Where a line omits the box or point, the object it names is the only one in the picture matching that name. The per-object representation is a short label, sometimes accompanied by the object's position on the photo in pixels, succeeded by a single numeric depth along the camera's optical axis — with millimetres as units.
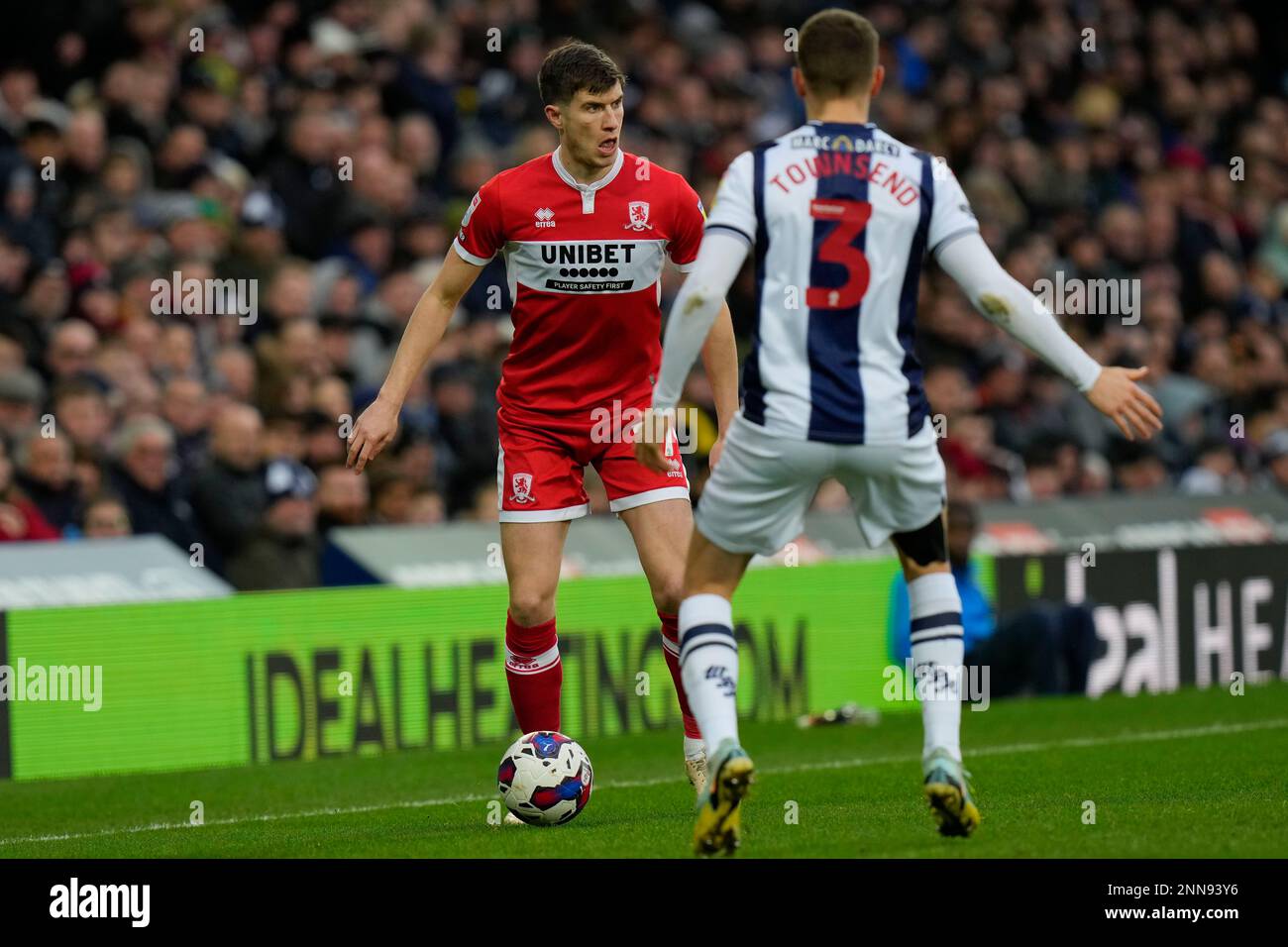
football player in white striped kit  6285
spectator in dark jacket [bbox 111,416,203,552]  11875
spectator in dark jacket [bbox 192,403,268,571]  12141
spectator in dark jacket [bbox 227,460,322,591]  11938
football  7754
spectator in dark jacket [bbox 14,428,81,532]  11547
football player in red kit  7879
